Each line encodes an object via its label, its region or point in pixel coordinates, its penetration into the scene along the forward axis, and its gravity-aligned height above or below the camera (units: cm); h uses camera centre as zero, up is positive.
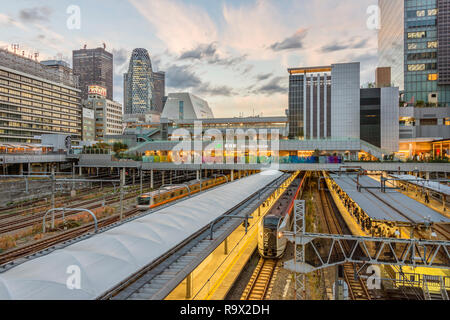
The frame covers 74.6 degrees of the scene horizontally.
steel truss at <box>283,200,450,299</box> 1043 -616
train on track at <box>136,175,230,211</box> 2625 -369
